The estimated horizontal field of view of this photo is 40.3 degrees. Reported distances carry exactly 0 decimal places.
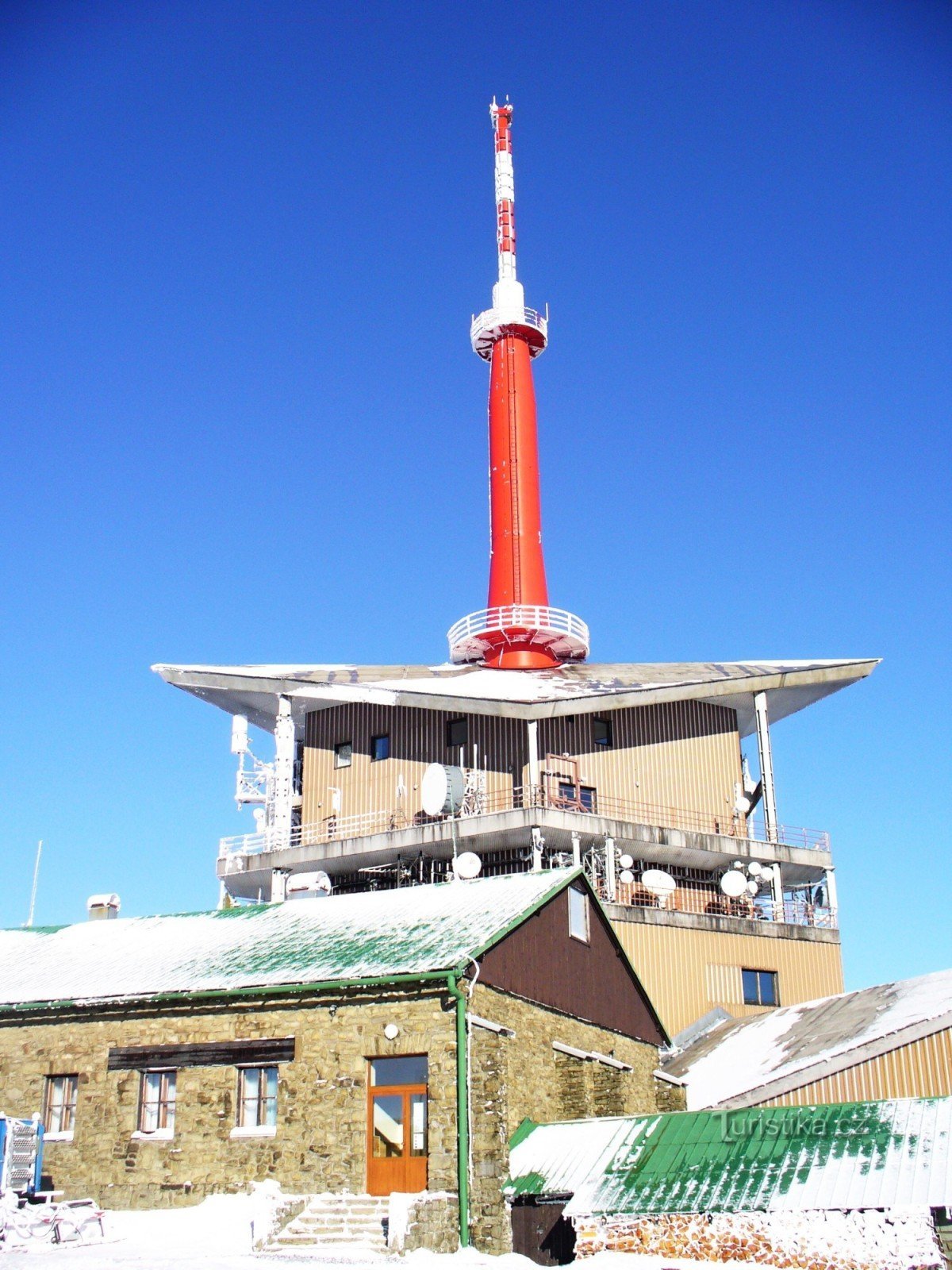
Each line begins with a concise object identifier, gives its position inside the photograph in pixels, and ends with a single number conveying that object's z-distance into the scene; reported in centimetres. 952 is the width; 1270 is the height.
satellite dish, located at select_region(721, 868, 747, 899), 3747
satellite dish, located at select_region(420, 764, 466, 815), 3566
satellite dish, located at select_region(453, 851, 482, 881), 3338
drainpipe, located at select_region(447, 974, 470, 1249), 1812
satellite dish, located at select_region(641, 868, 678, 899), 3588
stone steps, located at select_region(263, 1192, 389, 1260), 1797
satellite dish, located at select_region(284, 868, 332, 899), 3650
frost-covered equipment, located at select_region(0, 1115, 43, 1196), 1934
